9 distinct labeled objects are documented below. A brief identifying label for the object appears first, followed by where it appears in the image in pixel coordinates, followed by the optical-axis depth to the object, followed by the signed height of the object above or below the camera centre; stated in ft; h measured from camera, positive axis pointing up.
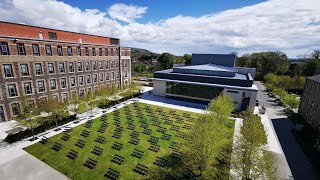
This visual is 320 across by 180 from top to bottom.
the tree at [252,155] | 43.04 -25.47
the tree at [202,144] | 48.21 -24.45
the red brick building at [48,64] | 97.25 -8.16
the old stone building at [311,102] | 93.44 -23.63
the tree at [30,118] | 79.10 -31.26
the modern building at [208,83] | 123.65 -19.68
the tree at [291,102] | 122.38 -28.52
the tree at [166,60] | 312.71 -7.24
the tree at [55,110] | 88.12 -29.99
